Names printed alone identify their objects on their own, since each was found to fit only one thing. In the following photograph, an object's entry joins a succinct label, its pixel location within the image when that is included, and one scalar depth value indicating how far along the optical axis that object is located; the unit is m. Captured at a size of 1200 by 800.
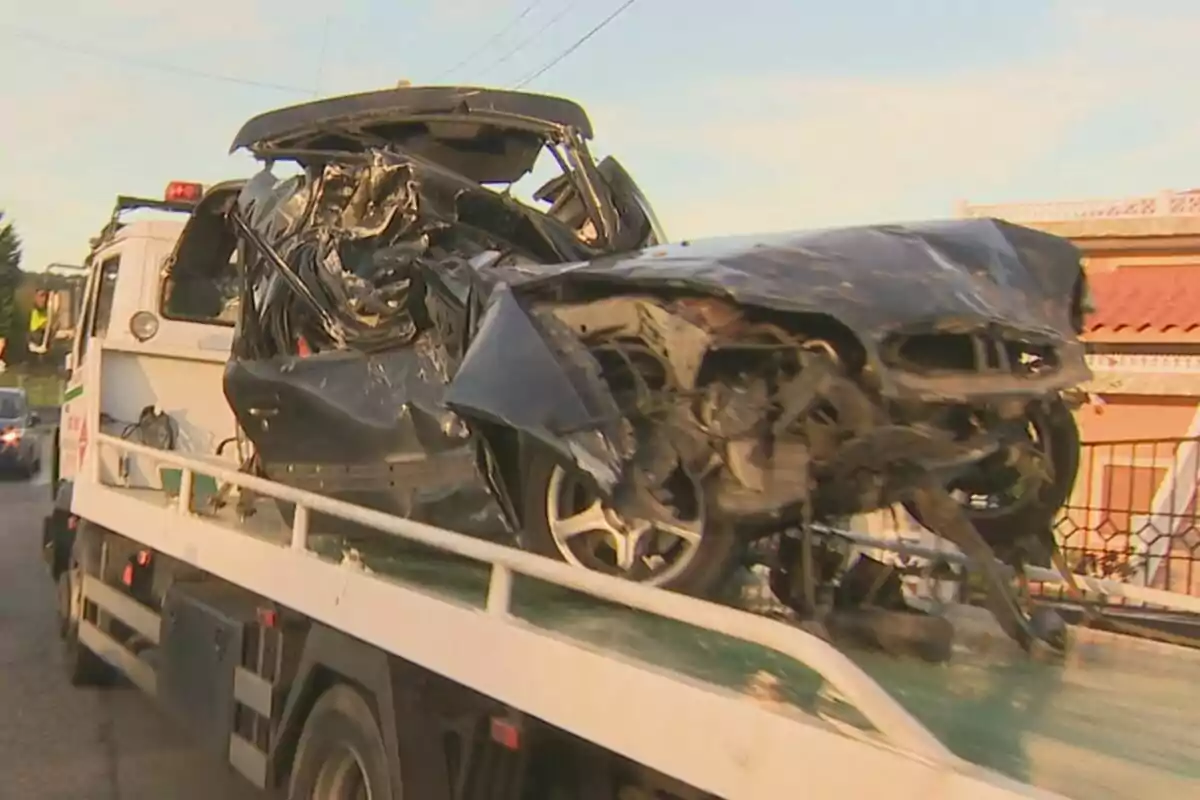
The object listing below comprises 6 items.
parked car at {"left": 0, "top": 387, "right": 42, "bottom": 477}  25.17
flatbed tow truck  2.84
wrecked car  3.88
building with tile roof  11.69
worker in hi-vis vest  10.77
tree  51.53
